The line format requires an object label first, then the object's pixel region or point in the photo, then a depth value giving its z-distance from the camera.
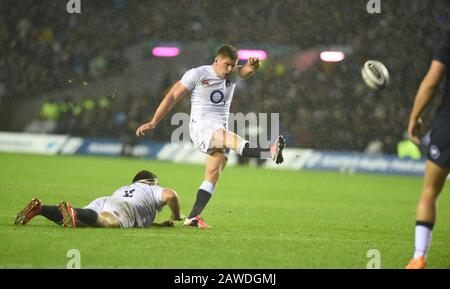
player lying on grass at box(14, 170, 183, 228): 19.55
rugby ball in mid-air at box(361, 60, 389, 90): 25.14
